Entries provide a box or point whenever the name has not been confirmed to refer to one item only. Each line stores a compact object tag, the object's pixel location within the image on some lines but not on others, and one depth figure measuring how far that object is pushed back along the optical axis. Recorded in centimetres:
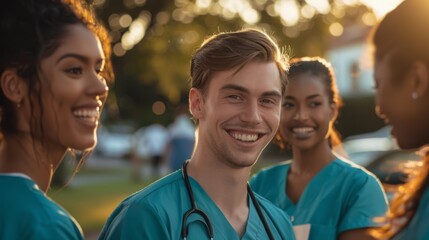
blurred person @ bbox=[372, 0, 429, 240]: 203
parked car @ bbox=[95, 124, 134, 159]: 3288
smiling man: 269
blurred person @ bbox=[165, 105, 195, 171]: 1122
